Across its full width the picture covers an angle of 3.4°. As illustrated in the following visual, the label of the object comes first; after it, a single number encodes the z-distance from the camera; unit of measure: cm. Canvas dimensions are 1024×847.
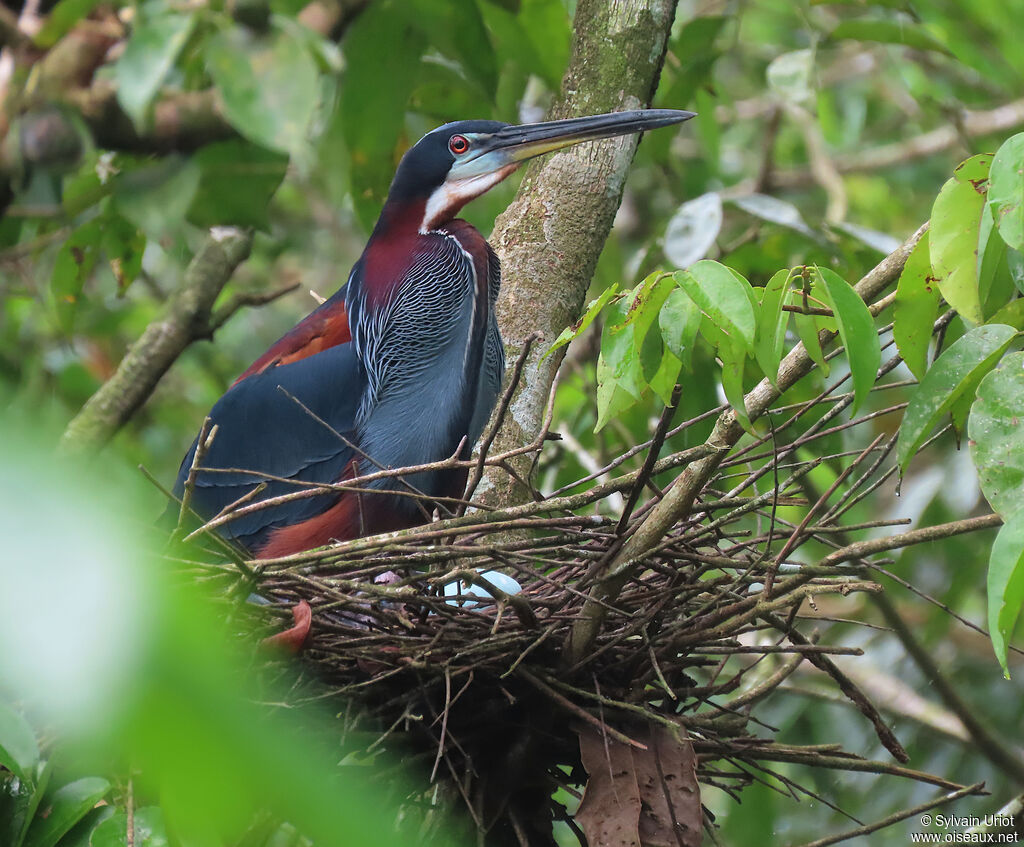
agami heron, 1173
